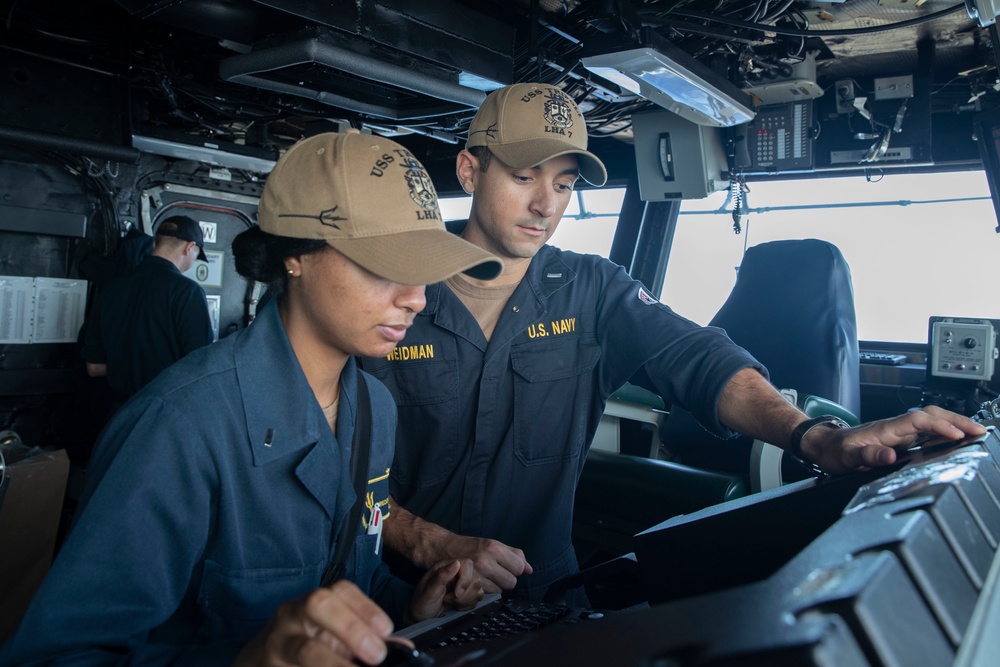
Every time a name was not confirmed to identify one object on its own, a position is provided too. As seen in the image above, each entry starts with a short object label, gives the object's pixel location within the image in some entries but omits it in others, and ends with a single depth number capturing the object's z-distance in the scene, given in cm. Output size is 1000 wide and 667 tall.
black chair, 267
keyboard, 92
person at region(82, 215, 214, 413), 371
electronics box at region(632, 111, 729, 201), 359
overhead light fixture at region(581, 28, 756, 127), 241
